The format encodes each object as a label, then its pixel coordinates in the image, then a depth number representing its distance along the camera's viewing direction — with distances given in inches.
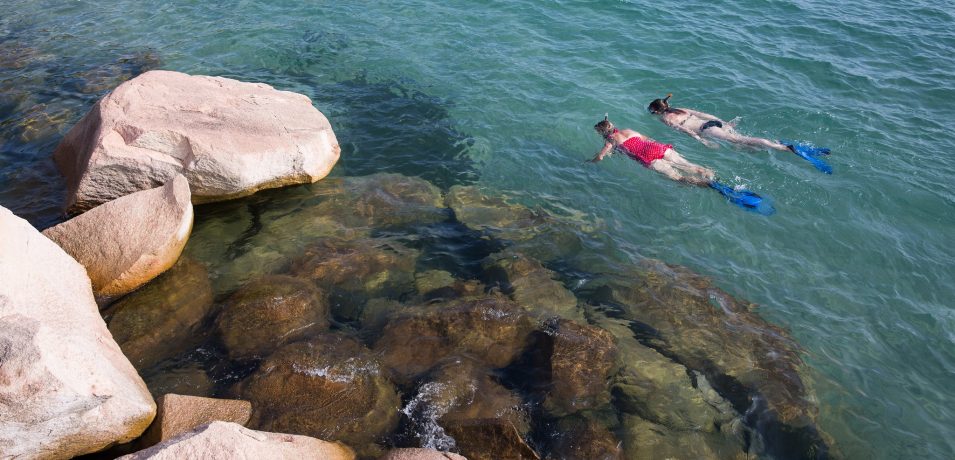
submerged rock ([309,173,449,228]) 406.6
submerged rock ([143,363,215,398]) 263.6
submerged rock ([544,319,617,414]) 278.8
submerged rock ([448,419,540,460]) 237.3
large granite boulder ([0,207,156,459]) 204.1
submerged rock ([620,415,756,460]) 259.8
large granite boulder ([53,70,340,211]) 356.8
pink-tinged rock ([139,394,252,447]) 228.5
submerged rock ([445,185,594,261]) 401.7
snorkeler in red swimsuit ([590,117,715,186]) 483.8
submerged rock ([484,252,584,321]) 337.7
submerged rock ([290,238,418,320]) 333.4
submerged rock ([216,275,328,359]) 287.7
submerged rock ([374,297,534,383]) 290.4
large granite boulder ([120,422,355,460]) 189.2
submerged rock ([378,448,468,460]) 219.9
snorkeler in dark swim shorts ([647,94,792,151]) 518.0
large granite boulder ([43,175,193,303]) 307.0
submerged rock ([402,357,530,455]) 251.4
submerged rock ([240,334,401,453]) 246.7
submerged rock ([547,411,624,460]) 251.6
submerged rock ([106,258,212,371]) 283.7
